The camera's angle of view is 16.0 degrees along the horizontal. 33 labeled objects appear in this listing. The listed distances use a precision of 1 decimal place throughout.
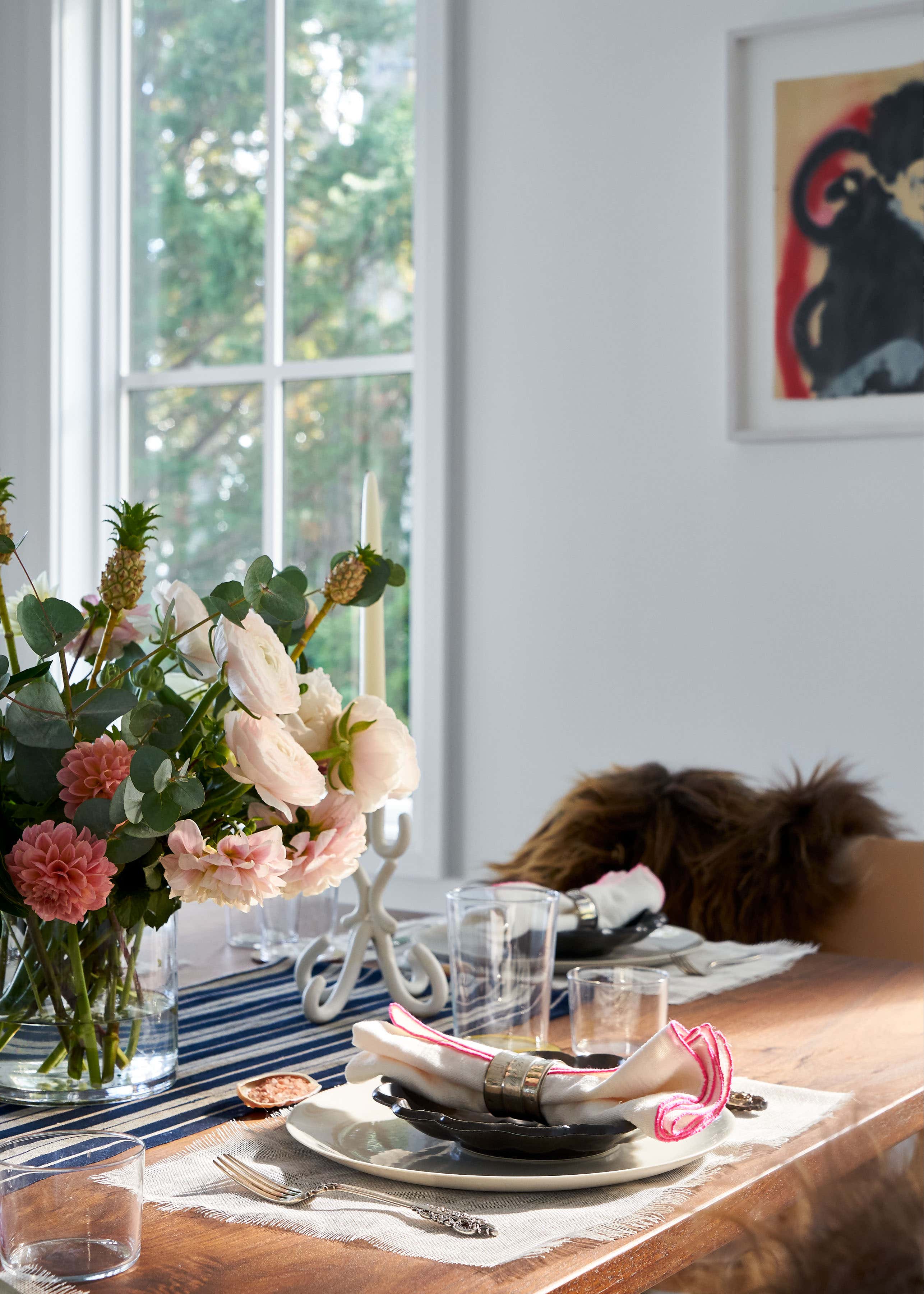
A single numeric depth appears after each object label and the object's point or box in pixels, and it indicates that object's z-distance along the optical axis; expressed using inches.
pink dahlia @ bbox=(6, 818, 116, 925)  78.8
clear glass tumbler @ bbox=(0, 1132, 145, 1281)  71.8
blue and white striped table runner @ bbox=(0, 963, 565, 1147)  81.5
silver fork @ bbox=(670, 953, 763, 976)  100.8
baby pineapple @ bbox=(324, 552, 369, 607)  83.8
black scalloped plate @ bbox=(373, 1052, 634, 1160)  76.5
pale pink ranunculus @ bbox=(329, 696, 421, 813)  82.4
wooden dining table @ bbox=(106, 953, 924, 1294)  71.2
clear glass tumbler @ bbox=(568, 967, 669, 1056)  87.2
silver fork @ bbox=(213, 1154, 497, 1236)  73.8
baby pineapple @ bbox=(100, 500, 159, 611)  79.3
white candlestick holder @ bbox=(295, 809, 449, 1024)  93.0
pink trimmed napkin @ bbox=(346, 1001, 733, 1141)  76.6
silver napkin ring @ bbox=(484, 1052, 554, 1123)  78.5
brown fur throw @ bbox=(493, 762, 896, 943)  116.6
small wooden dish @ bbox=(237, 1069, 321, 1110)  81.8
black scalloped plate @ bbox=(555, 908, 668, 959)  99.6
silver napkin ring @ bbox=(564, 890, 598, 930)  100.4
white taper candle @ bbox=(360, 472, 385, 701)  93.9
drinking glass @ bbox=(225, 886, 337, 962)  104.0
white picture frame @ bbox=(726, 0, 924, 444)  173.8
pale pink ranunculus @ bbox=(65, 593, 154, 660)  86.0
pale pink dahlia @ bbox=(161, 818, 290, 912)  79.4
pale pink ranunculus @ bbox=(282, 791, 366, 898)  81.7
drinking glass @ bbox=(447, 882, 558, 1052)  87.1
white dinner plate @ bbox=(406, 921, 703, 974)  100.2
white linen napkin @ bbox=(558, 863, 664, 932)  100.7
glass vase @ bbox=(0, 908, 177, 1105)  82.4
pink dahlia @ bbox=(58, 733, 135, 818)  80.1
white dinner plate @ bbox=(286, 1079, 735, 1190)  75.8
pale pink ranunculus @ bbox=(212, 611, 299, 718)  78.5
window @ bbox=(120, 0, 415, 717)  210.4
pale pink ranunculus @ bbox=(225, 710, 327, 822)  78.6
